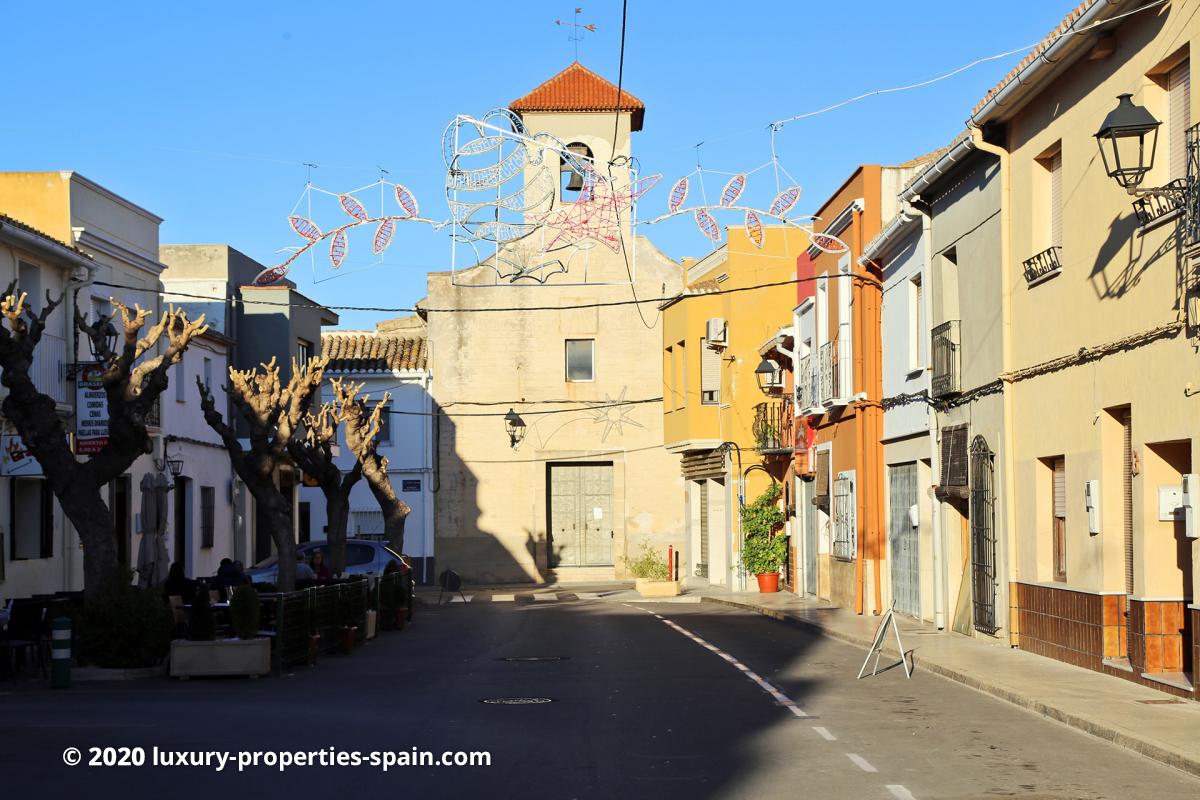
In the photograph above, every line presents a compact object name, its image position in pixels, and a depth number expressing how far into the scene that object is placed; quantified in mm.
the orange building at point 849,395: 26828
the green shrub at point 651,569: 37250
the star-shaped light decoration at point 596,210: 19844
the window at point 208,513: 34562
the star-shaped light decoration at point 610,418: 45000
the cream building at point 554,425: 44594
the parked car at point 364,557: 31250
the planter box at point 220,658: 17000
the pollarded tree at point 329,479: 27781
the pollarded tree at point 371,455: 30875
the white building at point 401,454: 44688
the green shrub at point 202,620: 18203
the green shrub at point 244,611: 17312
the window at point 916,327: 23969
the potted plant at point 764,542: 35438
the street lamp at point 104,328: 19270
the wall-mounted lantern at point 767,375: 33344
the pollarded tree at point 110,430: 17516
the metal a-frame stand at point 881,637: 16125
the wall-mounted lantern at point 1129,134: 13586
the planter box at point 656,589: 36531
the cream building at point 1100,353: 14070
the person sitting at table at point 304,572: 26203
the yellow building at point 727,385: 36719
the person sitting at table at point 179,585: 22172
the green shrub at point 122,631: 17281
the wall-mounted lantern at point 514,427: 42344
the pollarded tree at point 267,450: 22281
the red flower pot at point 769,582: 35281
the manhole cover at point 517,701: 14242
